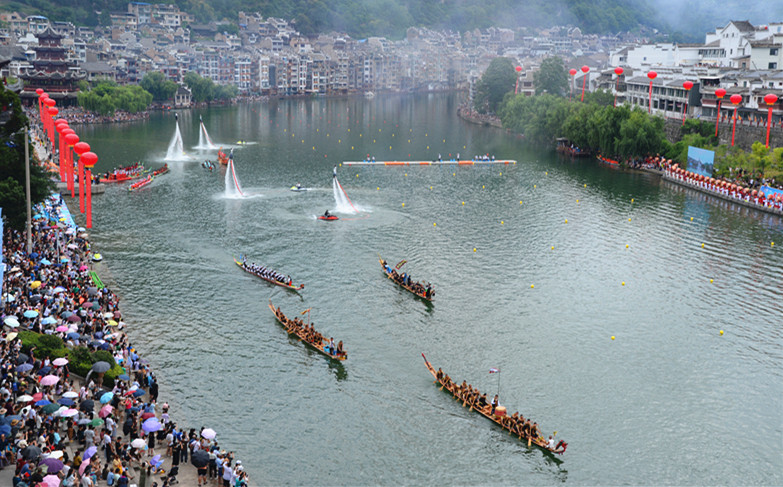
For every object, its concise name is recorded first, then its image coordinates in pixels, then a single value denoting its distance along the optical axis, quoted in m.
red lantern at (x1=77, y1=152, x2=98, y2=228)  61.12
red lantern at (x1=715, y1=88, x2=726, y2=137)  100.24
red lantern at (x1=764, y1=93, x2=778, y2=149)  91.75
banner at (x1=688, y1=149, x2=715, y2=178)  91.93
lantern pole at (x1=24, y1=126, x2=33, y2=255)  51.62
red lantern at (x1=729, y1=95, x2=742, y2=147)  99.41
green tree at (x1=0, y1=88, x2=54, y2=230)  53.28
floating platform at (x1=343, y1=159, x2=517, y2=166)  108.38
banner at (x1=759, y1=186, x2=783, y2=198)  80.47
